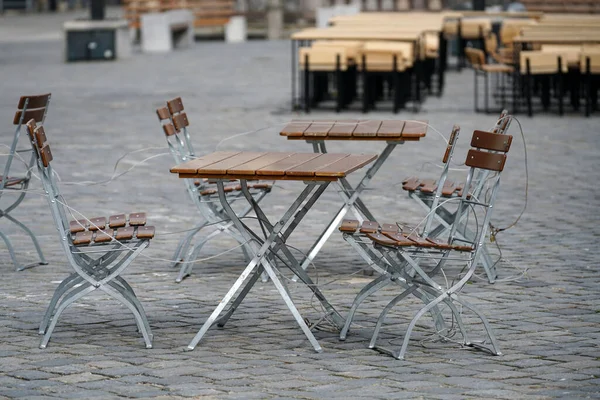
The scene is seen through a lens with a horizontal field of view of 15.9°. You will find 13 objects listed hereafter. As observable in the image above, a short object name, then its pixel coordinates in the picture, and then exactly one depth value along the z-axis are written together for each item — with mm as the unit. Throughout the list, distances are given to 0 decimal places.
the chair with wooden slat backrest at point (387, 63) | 29255
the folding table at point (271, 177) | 10249
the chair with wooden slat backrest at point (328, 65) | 28953
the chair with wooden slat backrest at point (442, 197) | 13033
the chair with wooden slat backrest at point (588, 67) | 27798
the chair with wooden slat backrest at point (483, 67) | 28238
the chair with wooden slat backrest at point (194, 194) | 13294
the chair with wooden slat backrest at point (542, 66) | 28059
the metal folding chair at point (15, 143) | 13823
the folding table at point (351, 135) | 12909
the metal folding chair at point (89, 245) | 10565
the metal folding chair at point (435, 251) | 10290
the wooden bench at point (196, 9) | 53067
